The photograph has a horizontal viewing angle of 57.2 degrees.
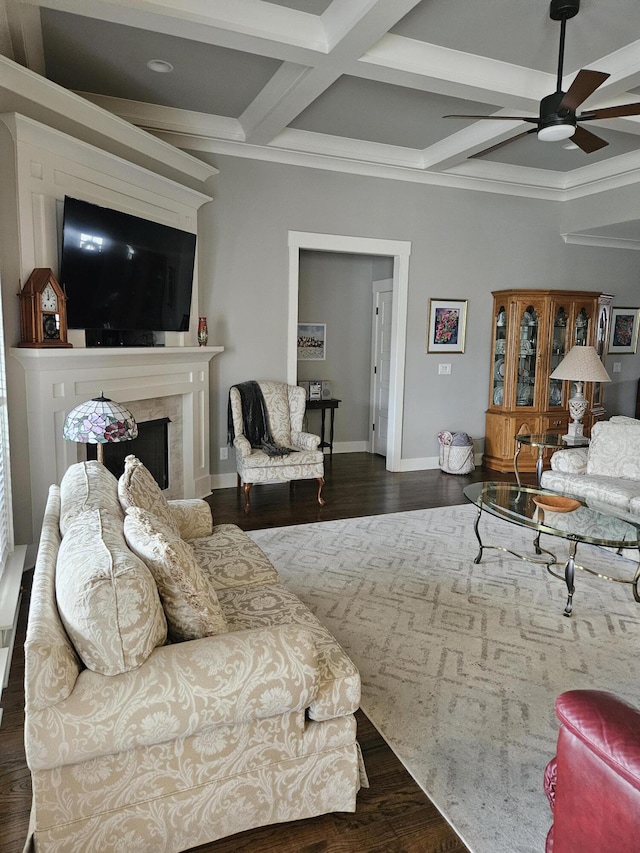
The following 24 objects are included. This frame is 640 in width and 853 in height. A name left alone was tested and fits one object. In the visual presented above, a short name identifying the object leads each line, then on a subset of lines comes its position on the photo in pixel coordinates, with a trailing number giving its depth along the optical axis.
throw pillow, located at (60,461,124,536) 2.09
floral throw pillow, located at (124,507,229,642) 1.73
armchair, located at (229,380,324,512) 4.98
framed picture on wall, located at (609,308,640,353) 7.71
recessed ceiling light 3.89
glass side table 5.16
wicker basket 6.43
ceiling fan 3.16
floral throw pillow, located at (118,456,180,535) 2.30
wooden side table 6.70
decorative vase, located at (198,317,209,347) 5.11
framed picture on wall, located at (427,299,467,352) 6.53
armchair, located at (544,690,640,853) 1.26
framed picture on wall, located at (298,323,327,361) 7.05
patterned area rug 2.04
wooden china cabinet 6.66
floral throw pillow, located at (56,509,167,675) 1.49
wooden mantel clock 3.37
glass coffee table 3.12
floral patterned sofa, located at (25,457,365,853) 1.48
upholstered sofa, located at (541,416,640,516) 4.18
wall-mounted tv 3.62
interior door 7.08
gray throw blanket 5.32
